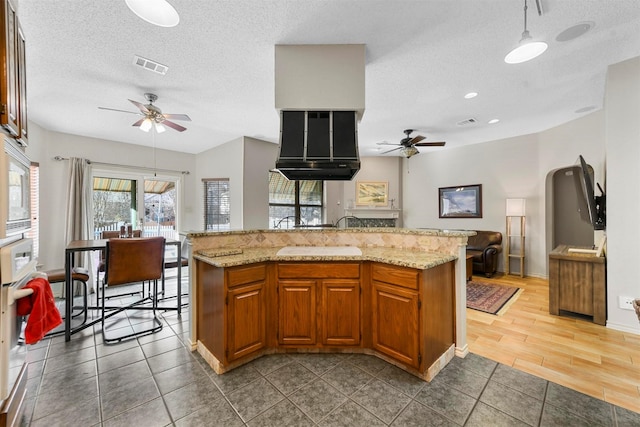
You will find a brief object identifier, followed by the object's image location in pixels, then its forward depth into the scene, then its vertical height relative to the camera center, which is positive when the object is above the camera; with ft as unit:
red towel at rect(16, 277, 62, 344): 4.20 -1.64
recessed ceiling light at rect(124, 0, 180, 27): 5.89 +4.82
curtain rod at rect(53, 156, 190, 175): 14.23 +3.11
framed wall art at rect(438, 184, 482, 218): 18.52 +1.01
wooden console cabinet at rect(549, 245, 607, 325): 9.28 -2.64
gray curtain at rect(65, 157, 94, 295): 14.08 +0.31
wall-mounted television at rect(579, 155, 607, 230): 9.41 +0.46
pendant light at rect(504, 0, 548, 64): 5.75 +3.77
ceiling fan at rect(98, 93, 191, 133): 9.98 +3.94
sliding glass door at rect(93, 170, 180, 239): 15.96 +0.80
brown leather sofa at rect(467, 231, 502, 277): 16.12 -2.27
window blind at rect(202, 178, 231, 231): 18.16 +0.77
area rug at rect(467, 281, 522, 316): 11.06 -3.96
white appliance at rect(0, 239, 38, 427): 3.80 -1.73
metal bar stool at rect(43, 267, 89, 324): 9.62 -2.34
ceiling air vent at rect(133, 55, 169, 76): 7.92 +4.77
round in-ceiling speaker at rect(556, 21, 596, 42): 6.79 +5.01
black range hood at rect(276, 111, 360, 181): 7.90 +2.28
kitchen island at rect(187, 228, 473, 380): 6.47 -2.36
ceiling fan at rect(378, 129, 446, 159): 15.32 +4.32
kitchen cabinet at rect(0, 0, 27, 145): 4.16 +2.50
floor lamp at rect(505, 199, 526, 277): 15.92 -1.15
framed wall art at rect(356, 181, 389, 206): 22.16 +1.88
